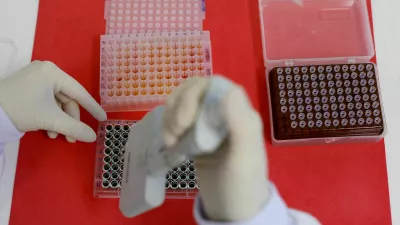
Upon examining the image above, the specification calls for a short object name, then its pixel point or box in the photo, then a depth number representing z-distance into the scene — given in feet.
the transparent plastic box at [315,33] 3.09
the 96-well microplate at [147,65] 3.00
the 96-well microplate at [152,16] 3.22
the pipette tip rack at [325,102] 2.82
